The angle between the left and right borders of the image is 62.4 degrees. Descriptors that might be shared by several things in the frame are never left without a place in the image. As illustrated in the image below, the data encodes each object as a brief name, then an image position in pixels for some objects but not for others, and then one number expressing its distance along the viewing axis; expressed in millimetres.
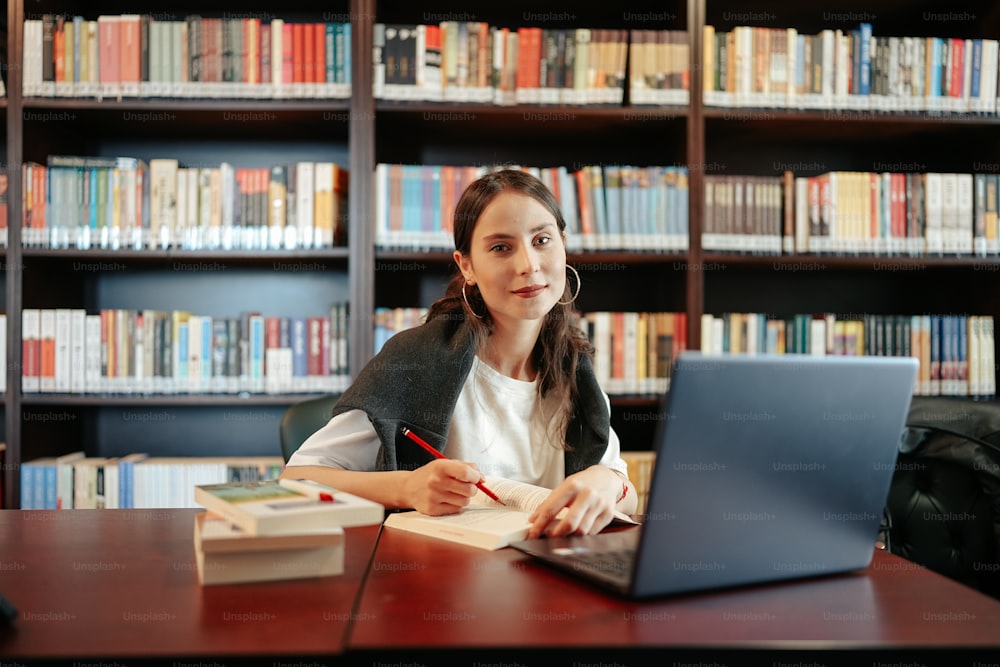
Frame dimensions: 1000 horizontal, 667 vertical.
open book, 1055
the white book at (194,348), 2559
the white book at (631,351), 2619
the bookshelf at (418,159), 2521
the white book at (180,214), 2537
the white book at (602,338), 2615
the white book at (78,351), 2539
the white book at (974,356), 2679
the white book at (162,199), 2533
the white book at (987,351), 2688
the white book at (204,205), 2545
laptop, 733
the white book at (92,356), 2543
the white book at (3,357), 2521
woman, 1517
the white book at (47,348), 2527
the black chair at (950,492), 1615
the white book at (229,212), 2551
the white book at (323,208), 2551
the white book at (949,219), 2641
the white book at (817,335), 2641
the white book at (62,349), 2533
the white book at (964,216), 2645
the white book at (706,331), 2611
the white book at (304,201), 2555
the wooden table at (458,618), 682
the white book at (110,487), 2557
